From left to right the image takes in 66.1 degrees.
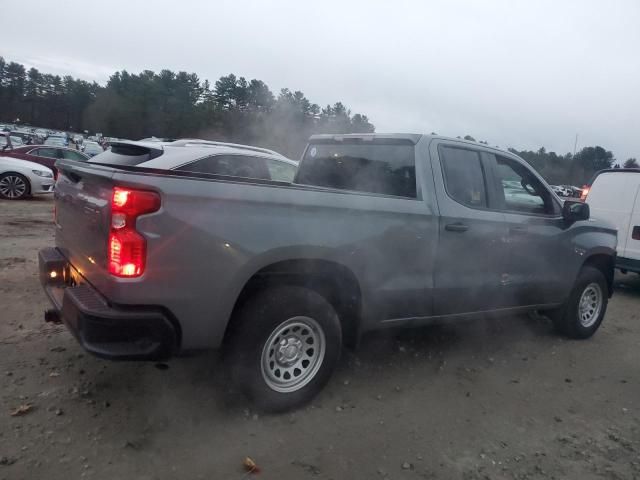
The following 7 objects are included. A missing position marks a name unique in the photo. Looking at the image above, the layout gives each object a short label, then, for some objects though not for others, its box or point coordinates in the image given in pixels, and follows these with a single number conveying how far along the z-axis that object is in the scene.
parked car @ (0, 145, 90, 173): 14.56
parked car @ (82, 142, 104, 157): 25.95
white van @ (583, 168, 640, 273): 7.03
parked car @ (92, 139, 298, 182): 6.52
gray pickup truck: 2.48
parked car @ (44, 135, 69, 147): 30.98
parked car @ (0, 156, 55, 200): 11.68
